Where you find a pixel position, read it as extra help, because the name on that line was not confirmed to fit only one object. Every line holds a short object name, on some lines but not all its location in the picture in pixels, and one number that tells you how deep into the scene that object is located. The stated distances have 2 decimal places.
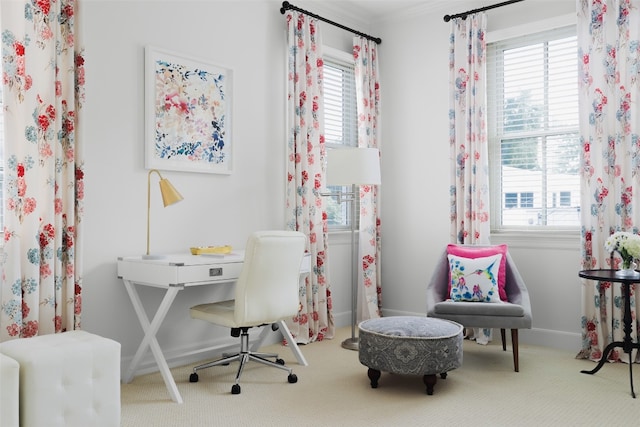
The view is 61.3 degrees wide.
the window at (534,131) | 4.22
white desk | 3.03
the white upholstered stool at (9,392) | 2.15
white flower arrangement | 3.26
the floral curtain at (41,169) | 2.79
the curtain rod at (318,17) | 4.35
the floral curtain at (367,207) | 5.01
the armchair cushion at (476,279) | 3.80
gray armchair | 3.52
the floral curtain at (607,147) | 3.76
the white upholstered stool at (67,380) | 2.28
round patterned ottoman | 3.05
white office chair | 3.08
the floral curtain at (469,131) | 4.45
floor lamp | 4.14
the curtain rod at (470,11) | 4.32
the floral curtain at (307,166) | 4.35
